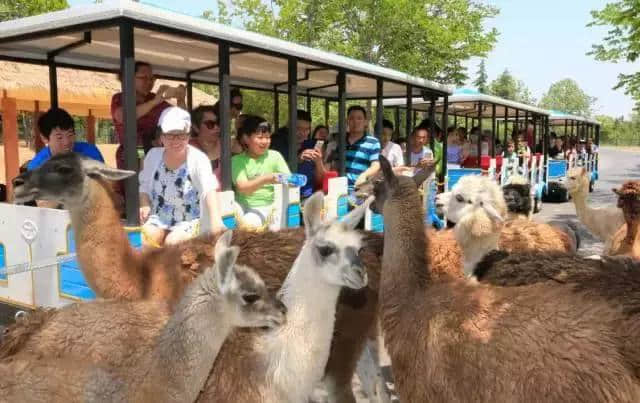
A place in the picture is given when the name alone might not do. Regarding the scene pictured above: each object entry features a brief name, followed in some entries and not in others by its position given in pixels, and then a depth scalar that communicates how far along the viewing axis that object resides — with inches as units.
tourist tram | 140.3
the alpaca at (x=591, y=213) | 307.7
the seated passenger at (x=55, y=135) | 179.0
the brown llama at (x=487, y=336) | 90.6
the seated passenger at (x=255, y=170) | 187.6
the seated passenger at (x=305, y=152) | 239.1
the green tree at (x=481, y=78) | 3142.2
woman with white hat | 157.4
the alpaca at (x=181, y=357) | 98.9
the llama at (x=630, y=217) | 217.2
